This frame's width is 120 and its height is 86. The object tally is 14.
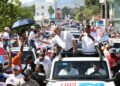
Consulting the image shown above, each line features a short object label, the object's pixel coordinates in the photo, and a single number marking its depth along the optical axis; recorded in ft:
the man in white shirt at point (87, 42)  42.59
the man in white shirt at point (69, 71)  37.45
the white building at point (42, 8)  626.48
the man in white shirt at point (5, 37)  79.62
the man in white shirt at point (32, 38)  73.87
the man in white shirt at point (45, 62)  45.44
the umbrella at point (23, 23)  57.81
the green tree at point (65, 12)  580.71
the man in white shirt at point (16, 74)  34.30
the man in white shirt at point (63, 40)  43.37
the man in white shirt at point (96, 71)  37.40
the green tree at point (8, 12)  149.59
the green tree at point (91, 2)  331.36
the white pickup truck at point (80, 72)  36.29
